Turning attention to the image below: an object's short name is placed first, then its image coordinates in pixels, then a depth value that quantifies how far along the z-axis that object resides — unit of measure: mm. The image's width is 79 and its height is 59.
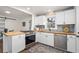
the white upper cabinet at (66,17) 1678
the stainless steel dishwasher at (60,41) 1681
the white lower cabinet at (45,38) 1979
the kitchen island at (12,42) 1287
